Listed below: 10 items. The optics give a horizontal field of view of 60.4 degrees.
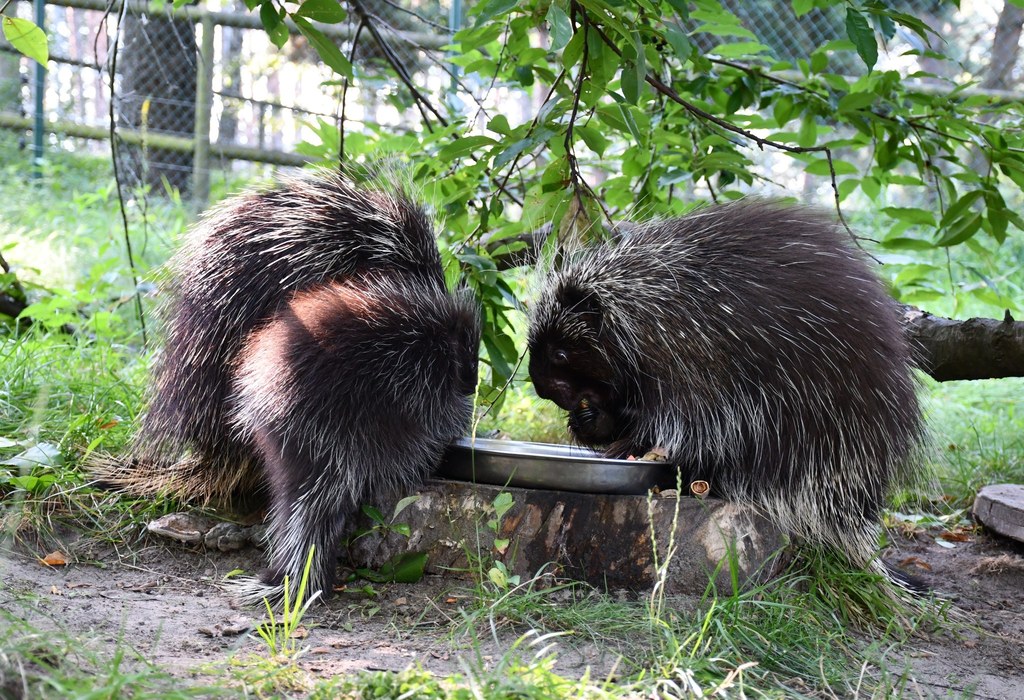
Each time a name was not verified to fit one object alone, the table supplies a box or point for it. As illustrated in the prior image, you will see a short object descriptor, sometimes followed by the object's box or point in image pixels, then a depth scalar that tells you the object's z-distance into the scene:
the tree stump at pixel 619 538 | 2.43
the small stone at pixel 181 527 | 2.75
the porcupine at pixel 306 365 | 2.38
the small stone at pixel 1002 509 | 3.13
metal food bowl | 2.46
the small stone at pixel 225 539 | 2.77
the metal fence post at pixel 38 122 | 7.12
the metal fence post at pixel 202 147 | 7.41
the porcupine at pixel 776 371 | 2.51
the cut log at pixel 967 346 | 3.27
